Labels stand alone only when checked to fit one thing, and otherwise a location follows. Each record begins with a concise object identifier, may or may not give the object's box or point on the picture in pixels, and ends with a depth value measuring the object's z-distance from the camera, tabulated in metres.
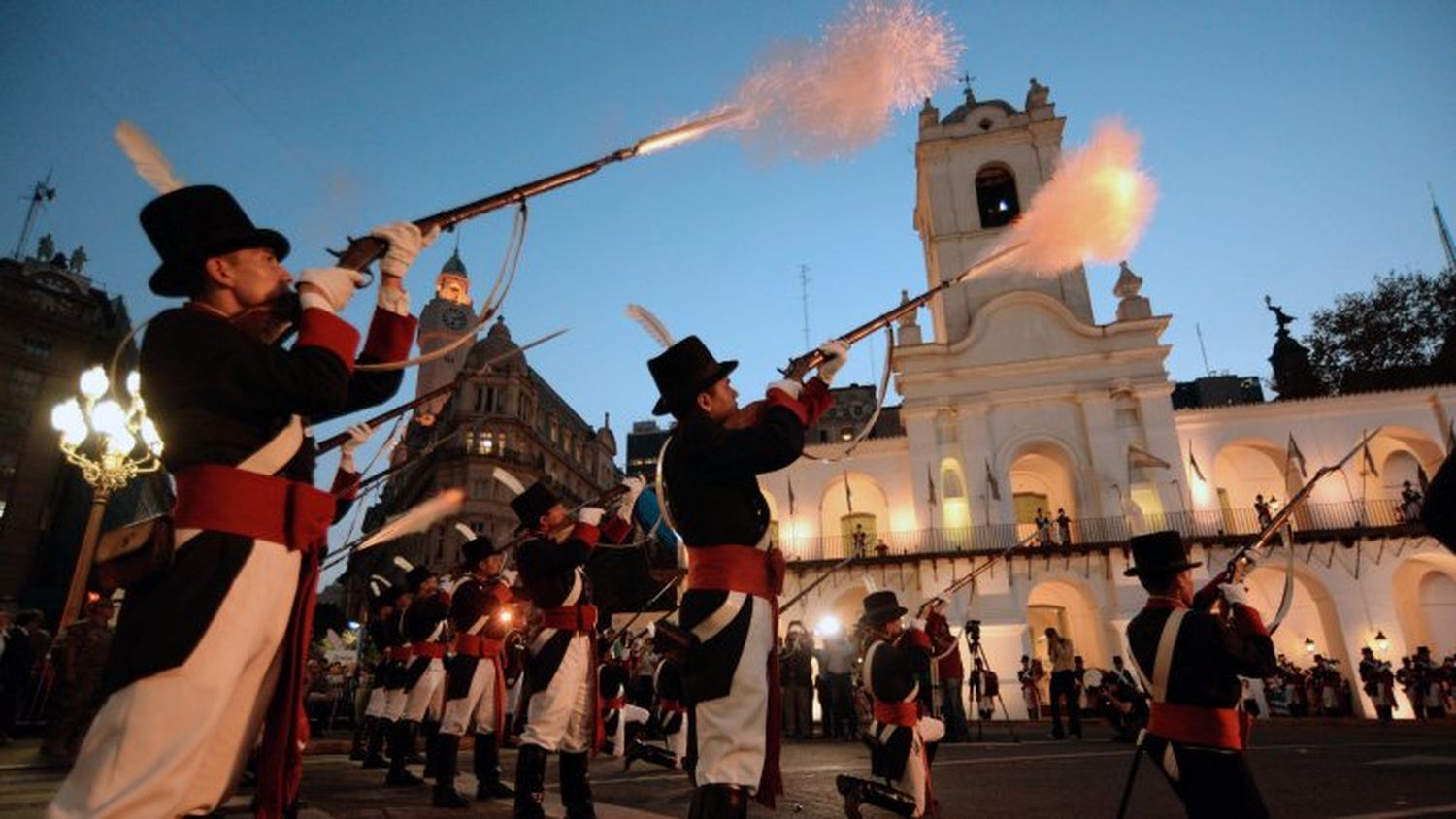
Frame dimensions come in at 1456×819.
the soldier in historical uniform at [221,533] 2.03
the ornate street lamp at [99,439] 11.36
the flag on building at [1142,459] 28.92
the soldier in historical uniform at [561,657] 5.20
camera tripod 17.82
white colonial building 27.62
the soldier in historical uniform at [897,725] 5.93
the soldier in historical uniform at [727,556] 3.37
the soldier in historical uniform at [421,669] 8.20
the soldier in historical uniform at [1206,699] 4.16
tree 36.78
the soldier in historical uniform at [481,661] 6.93
